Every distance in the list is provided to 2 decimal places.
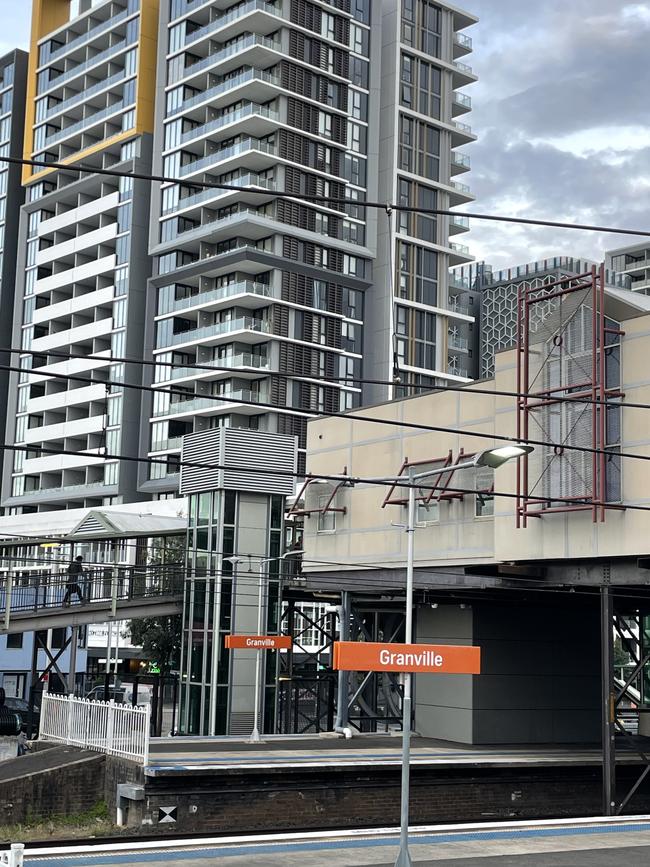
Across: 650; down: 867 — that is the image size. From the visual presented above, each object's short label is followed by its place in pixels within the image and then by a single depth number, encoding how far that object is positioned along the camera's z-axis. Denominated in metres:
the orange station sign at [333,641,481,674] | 18.92
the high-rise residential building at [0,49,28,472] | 118.19
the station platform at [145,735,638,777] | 28.05
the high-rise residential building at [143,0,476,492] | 94.62
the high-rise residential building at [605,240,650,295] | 162.88
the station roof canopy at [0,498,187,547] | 57.06
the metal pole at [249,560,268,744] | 34.81
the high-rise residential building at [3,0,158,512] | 103.06
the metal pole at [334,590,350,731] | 37.31
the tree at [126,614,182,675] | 64.19
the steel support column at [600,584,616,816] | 29.27
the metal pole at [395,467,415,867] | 17.12
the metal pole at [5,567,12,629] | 43.34
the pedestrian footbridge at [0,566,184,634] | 44.76
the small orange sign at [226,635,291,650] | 36.50
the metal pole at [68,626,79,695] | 46.80
